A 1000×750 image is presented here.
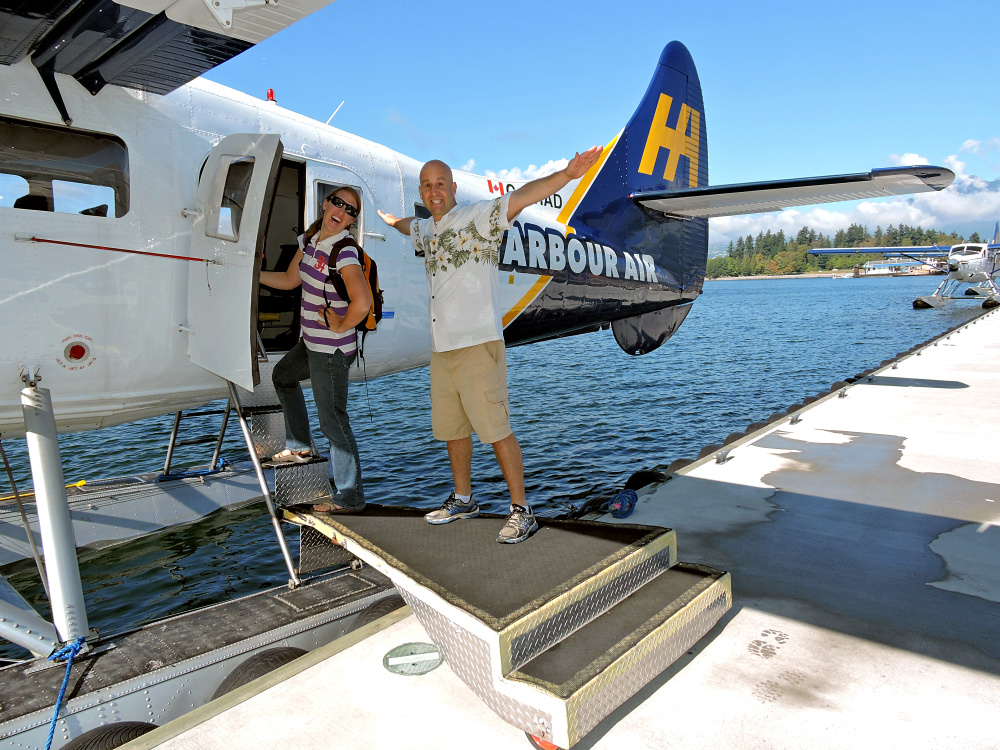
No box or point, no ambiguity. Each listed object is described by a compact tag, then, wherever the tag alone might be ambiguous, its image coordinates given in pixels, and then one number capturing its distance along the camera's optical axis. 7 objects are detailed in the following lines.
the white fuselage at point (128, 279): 3.25
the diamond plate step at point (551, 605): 2.20
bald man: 3.23
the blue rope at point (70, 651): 2.98
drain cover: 2.73
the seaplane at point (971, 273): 40.16
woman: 3.60
